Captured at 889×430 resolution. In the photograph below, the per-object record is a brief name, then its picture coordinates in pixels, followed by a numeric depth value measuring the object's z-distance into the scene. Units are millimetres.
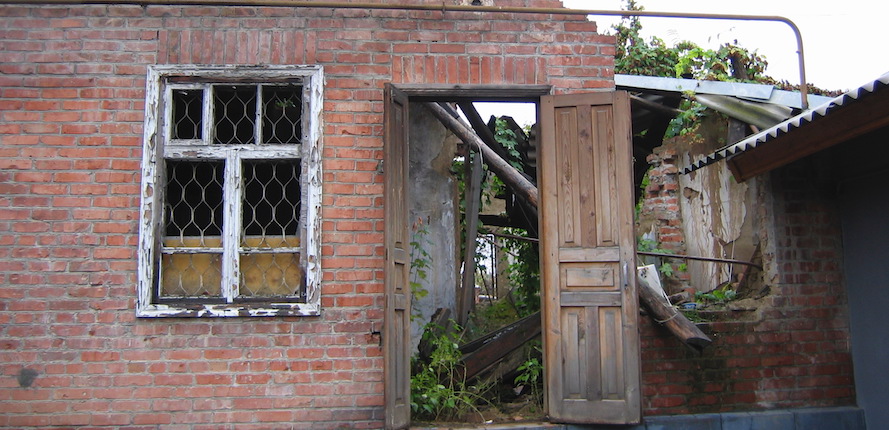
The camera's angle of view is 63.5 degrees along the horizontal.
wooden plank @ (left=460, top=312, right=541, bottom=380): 5500
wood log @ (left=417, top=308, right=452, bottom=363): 5582
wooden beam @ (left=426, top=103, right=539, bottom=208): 6090
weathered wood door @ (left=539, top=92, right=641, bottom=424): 4406
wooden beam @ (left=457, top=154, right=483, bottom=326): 6320
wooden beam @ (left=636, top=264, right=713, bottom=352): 4484
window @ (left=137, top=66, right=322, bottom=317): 4461
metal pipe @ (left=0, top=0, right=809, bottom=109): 4520
